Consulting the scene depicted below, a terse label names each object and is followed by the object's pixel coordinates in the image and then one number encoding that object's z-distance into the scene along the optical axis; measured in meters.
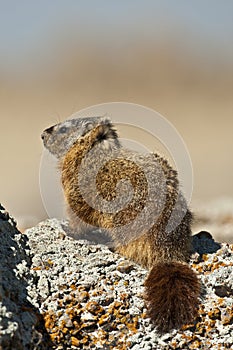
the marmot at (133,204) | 12.48
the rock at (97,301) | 9.82
